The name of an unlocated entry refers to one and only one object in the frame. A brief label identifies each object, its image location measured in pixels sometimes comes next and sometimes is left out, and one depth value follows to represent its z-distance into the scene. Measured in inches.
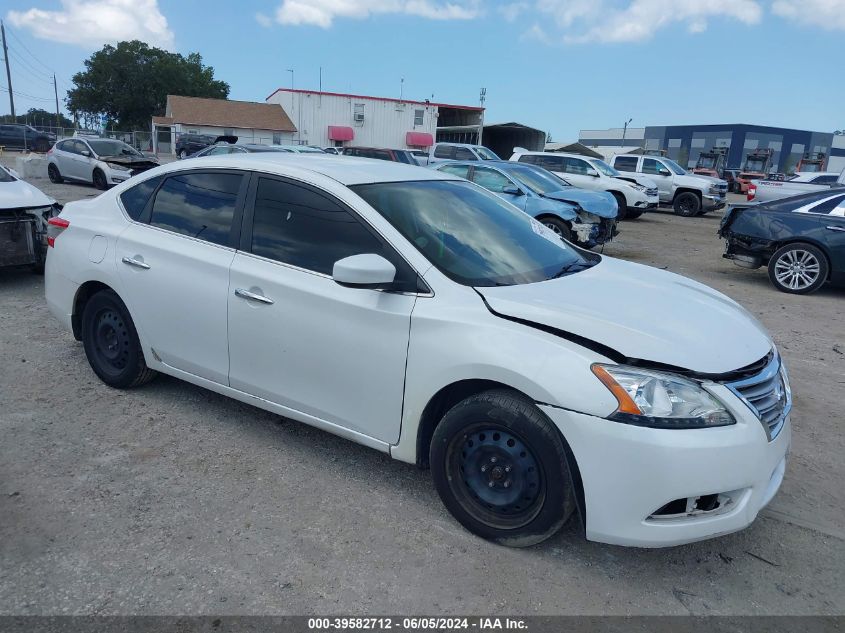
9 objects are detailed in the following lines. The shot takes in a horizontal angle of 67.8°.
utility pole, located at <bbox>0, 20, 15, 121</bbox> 2003.0
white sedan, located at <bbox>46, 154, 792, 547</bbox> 98.9
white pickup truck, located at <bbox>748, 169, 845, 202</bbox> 624.7
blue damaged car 418.0
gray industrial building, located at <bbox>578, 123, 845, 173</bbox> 2807.6
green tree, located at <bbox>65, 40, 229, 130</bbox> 2445.9
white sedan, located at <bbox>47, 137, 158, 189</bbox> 685.9
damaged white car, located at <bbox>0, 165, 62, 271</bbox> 265.0
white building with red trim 1888.5
